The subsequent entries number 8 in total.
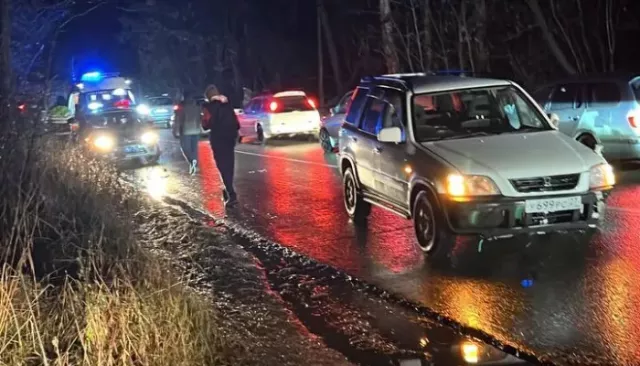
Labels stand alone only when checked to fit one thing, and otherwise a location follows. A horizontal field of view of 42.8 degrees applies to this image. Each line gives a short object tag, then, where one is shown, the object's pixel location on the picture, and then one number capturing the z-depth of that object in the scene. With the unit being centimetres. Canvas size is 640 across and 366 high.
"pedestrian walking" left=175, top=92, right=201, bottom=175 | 1628
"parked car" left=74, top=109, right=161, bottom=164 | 1888
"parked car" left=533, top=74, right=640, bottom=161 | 1258
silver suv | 761
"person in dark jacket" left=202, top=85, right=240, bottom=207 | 1216
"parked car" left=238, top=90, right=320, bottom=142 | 2338
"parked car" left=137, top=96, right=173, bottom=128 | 3597
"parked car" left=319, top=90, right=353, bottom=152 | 1970
